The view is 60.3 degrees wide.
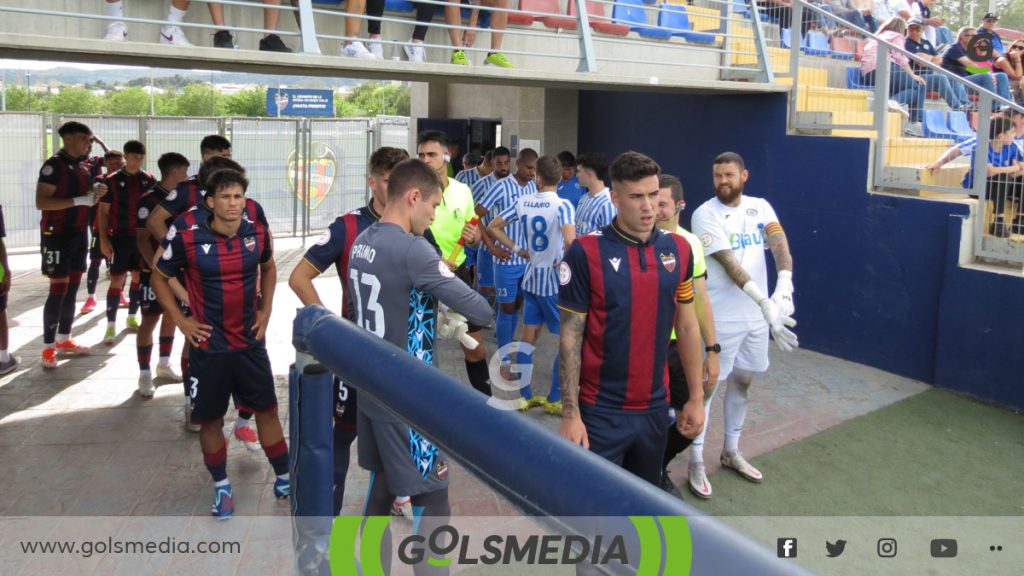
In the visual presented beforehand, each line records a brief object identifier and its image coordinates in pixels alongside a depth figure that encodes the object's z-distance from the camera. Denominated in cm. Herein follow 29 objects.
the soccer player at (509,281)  757
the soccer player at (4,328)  749
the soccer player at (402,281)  356
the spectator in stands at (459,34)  793
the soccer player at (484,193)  938
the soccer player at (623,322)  374
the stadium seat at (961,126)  860
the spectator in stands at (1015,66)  1130
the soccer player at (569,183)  1011
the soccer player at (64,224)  819
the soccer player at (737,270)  538
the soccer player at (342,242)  442
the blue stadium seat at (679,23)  1043
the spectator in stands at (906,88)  891
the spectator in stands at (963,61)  1074
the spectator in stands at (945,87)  859
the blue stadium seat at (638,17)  1058
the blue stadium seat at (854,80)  1079
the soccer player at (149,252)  700
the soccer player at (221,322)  488
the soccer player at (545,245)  705
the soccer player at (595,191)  758
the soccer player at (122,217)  848
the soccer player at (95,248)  1045
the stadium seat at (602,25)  1050
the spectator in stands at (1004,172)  762
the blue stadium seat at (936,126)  899
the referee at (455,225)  640
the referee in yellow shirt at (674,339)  468
